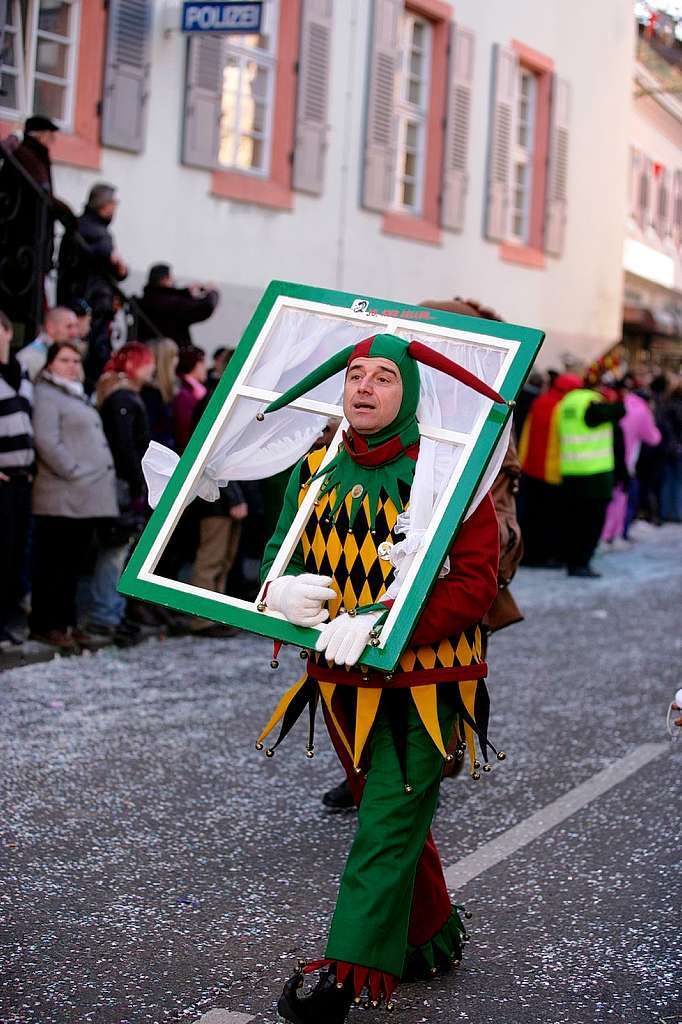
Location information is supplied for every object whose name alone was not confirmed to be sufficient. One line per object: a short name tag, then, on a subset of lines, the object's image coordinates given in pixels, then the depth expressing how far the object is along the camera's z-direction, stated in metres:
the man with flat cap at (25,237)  11.09
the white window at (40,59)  13.09
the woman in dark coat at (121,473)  9.77
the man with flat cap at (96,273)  11.87
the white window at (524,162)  21.61
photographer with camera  12.56
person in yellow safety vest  14.51
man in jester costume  3.98
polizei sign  13.38
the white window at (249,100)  15.60
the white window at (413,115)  18.81
